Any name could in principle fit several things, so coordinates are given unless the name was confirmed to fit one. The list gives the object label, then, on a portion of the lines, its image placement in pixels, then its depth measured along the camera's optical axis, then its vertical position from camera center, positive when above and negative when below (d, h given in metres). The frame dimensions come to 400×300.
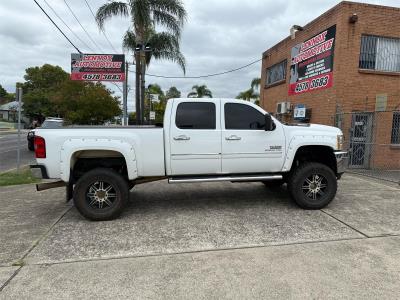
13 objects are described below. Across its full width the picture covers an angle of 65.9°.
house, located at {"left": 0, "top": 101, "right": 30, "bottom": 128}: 67.25 +1.22
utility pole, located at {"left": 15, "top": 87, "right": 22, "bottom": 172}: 9.32 +0.71
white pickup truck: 4.93 -0.55
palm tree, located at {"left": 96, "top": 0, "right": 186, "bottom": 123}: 16.16 +5.52
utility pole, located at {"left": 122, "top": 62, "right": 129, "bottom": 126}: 17.62 +1.15
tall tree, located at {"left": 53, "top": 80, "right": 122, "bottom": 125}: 21.55 +1.26
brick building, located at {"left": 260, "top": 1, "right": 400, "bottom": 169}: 10.59 +1.73
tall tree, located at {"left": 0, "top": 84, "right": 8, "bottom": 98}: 87.44 +7.45
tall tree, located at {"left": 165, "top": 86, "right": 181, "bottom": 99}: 63.82 +6.36
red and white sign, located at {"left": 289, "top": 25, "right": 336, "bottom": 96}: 11.18 +2.44
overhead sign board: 16.52 +2.90
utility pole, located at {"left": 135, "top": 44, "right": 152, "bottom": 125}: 16.93 +2.63
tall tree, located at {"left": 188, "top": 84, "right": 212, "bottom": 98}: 53.39 +5.59
